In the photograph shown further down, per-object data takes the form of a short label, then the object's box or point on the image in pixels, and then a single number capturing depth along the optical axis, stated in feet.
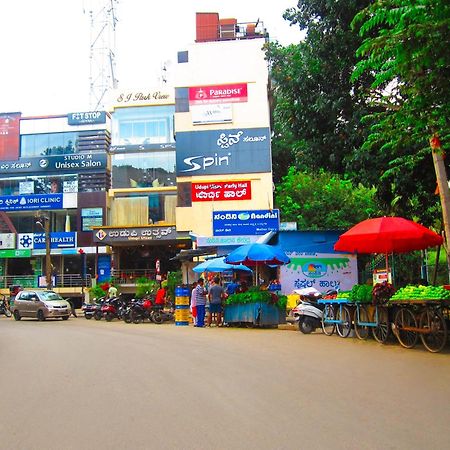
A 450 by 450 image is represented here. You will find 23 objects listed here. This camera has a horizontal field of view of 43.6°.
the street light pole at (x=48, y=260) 112.98
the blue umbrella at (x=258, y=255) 58.90
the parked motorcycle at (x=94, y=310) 85.74
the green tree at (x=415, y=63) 21.09
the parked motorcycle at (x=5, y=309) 101.81
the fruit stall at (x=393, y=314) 34.09
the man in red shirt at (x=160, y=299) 76.07
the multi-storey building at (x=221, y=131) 133.90
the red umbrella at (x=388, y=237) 43.39
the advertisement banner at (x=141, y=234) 132.87
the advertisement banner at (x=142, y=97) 142.72
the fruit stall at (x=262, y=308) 57.77
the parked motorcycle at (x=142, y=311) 75.51
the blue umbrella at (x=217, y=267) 70.08
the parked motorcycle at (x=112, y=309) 83.10
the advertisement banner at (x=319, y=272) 71.26
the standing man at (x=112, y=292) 92.30
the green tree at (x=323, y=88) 41.42
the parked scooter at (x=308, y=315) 50.11
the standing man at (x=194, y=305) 64.44
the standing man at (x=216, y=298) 61.82
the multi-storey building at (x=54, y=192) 142.20
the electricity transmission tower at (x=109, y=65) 157.17
